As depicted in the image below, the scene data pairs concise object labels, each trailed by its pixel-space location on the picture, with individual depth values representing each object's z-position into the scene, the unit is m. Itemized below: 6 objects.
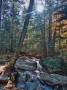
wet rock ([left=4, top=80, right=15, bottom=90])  2.94
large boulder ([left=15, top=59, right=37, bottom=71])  4.72
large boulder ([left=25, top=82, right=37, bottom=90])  3.12
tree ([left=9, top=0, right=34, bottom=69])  3.97
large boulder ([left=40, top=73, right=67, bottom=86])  3.21
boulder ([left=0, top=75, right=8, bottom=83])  3.25
